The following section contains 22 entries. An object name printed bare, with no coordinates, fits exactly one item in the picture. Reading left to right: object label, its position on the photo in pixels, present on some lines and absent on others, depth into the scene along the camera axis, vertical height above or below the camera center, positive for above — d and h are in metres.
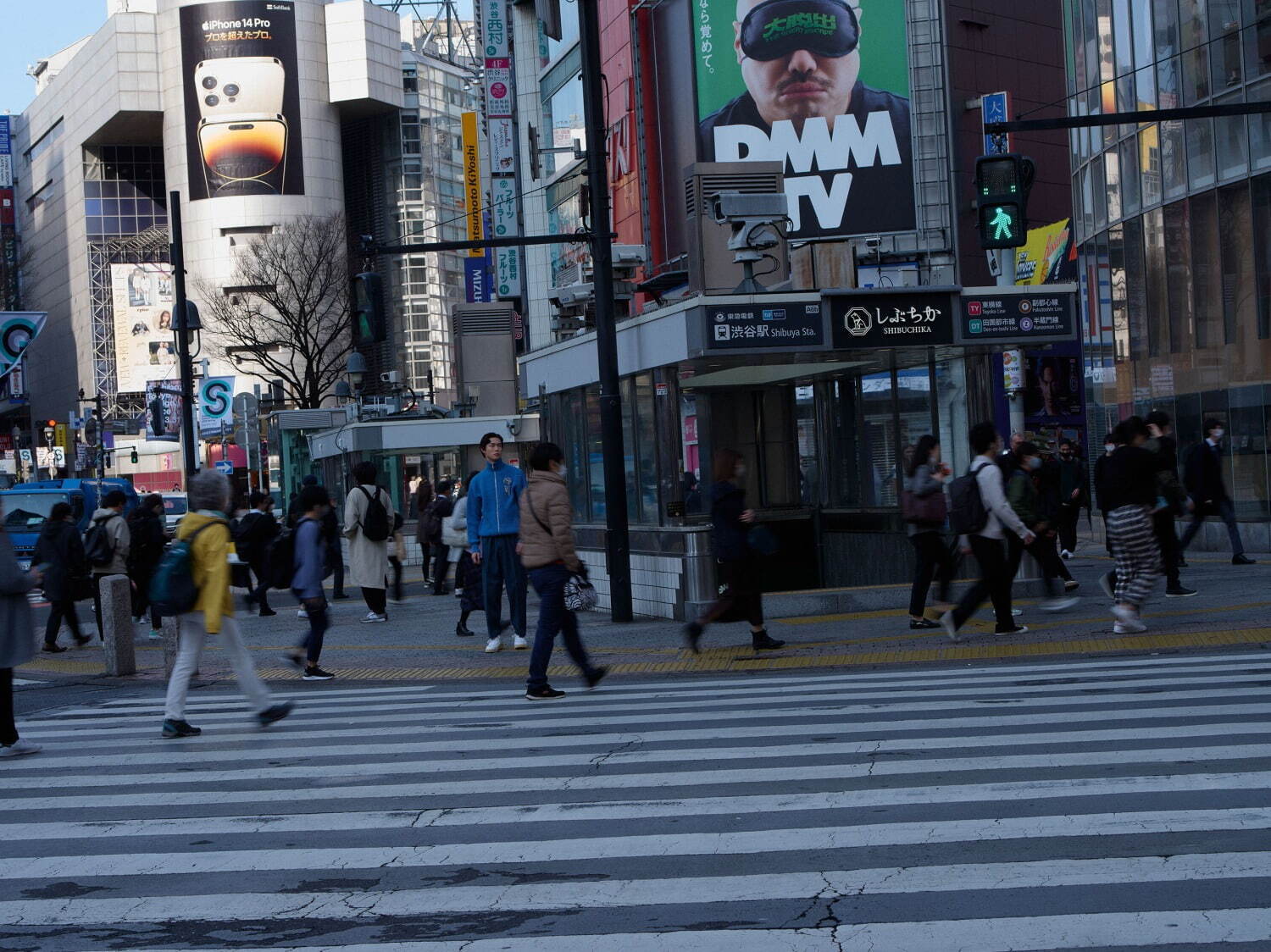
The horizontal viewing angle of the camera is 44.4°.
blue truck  36.25 -0.21
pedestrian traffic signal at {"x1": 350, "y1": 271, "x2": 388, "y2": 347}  17.44 +1.90
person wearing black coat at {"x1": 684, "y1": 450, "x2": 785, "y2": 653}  13.20 -0.70
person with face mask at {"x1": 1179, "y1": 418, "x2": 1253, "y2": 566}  17.95 -0.50
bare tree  59.09 +7.57
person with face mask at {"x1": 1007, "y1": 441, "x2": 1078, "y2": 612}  14.76 -0.71
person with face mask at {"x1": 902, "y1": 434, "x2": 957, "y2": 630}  14.41 -0.58
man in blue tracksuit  15.02 -0.52
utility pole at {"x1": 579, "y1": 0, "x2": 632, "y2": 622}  16.86 +1.33
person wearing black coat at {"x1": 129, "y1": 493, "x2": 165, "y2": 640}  18.20 -0.58
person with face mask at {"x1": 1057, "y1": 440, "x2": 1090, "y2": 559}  21.50 -0.63
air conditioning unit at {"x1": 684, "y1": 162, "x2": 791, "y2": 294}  17.75 +2.84
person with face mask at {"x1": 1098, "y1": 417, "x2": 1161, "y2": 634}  13.10 -0.72
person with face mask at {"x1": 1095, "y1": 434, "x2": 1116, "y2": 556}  13.48 -0.28
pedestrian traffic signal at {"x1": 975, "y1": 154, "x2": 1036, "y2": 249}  14.77 +2.37
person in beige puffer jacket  11.11 -0.63
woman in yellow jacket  10.04 -0.78
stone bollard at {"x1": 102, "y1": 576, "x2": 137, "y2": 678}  14.96 -1.28
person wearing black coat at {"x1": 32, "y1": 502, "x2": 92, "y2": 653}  17.77 -0.71
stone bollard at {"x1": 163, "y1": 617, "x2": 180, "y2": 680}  14.18 -1.34
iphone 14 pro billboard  101.25 +25.95
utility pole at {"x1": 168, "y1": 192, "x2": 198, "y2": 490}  25.53 +2.95
